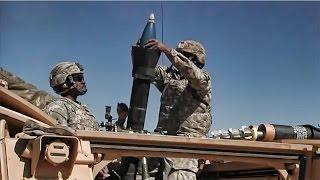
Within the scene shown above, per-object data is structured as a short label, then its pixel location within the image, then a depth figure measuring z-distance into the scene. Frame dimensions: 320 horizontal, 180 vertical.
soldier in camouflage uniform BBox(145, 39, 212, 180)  4.01
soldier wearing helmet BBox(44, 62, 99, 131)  3.73
